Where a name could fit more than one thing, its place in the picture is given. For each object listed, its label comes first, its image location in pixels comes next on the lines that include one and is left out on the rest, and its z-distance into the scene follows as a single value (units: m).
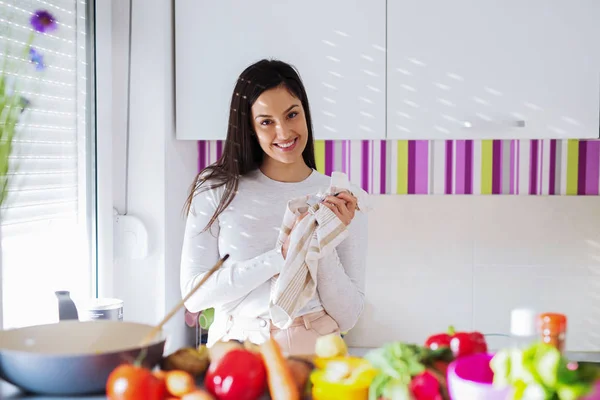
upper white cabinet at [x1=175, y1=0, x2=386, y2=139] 2.50
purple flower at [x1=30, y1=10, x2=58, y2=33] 1.70
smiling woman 1.79
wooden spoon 1.12
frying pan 1.05
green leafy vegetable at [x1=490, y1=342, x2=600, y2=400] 0.85
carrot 0.98
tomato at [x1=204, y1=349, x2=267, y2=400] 1.00
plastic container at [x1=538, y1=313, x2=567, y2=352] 0.97
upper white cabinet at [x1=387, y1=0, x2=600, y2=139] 2.44
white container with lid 2.05
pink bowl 0.91
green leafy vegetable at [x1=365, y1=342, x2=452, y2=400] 0.94
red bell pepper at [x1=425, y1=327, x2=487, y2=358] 1.09
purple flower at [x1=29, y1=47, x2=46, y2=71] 1.97
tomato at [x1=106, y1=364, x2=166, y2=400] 0.96
